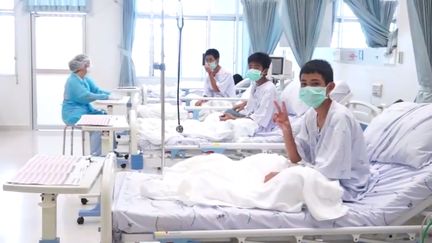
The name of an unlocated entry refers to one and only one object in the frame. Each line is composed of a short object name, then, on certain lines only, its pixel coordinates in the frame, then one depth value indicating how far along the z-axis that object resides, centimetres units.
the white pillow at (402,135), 259
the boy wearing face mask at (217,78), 614
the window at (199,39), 804
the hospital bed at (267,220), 219
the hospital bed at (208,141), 383
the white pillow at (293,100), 457
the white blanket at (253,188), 229
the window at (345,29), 584
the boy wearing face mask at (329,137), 251
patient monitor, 524
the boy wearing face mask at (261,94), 441
